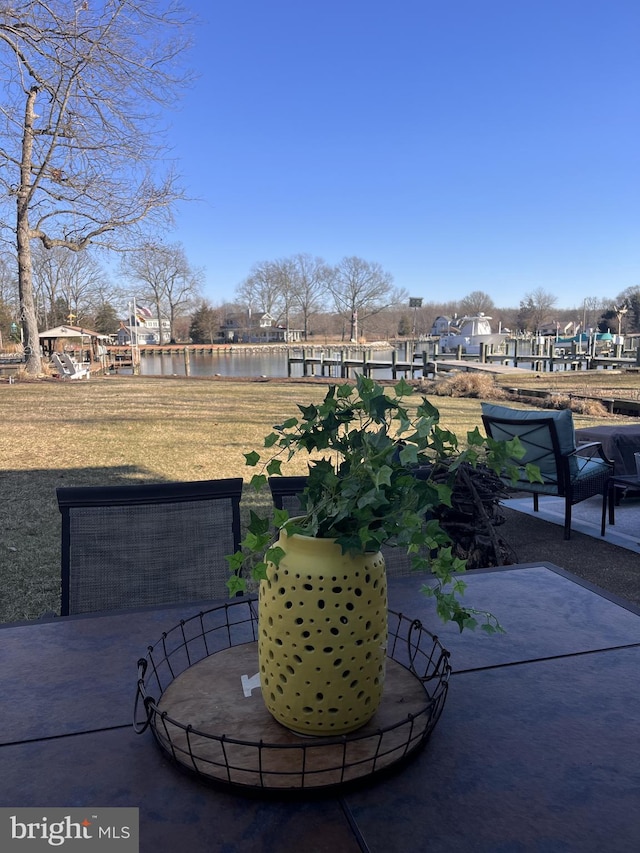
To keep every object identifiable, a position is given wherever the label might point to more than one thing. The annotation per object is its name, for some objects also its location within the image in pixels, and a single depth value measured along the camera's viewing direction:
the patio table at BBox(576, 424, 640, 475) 5.27
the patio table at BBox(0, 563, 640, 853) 0.77
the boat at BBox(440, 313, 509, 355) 61.78
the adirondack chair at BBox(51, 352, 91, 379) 18.44
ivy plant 0.89
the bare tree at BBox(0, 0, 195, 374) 10.05
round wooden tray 0.86
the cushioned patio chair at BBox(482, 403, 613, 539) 4.30
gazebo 30.18
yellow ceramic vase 0.90
